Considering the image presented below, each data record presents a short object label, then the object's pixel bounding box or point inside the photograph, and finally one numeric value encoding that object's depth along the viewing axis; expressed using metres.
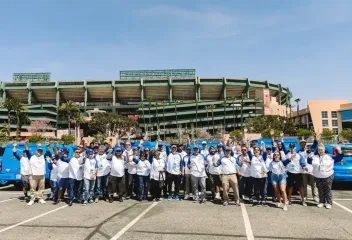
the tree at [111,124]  76.06
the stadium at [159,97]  97.75
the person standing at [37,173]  9.86
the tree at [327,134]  65.82
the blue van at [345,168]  11.25
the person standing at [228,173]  9.23
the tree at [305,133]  65.19
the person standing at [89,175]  9.55
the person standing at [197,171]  9.87
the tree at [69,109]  81.87
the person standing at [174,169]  10.22
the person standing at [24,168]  10.10
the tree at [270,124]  68.50
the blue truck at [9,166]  12.12
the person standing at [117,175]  10.00
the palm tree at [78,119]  83.87
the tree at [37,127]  93.03
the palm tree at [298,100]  96.75
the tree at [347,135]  63.91
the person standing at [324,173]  8.73
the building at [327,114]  85.09
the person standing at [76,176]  9.62
